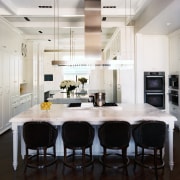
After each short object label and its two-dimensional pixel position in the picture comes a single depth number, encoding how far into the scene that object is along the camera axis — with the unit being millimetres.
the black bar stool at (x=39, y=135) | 2973
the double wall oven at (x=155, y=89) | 5902
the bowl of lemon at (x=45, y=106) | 3787
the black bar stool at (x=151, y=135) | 2957
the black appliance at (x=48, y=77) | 11148
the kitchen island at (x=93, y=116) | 3092
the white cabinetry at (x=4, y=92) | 5383
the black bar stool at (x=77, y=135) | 2980
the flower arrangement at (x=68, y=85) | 6199
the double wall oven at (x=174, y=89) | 5426
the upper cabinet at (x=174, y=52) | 5367
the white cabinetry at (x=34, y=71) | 8008
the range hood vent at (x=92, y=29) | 4098
